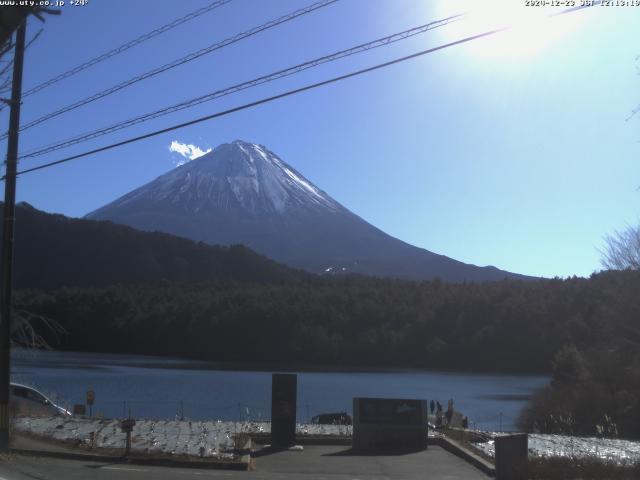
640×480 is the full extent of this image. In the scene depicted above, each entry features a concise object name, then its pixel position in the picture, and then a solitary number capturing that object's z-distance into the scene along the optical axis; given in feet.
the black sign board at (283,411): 60.44
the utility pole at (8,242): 53.57
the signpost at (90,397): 90.64
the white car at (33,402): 85.46
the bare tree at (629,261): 105.40
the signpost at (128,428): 52.70
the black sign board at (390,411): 61.98
